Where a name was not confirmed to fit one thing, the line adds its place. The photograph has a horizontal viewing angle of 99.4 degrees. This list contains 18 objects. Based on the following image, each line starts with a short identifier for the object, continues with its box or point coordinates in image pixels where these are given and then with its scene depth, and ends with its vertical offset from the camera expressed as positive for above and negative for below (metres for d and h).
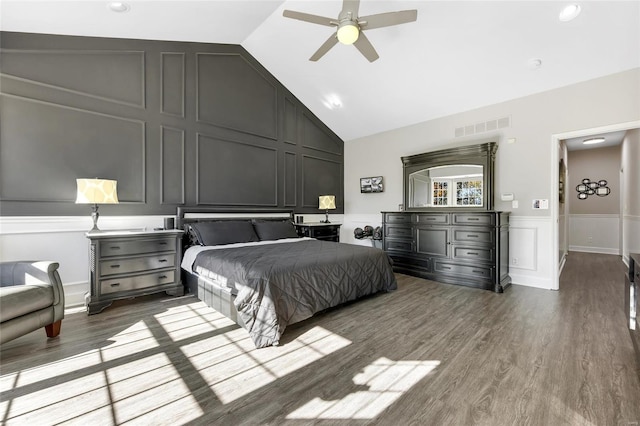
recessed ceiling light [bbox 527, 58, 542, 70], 3.48 +1.94
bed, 2.36 -0.61
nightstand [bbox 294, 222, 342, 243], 5.27 -0.34
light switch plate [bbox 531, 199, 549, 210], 3.88 +0.12
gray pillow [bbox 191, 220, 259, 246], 3.75 -0.26
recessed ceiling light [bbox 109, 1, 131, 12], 3.01 +2.35
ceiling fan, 2.61 +1.91
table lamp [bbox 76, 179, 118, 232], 2.95 +0.24
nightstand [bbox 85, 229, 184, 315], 2.93 -0.59
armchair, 1.95 -0.65
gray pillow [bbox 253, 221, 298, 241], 4.36 -0.27
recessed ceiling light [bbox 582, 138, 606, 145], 5.96 +1.61
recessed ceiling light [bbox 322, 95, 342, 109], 5.25 +2.21
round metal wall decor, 6.93 +0.63
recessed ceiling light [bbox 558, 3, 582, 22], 2.82 +2.12
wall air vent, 4.23 +1.40
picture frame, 5.77 +0.63
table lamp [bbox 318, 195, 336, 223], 5.62 +0.24
